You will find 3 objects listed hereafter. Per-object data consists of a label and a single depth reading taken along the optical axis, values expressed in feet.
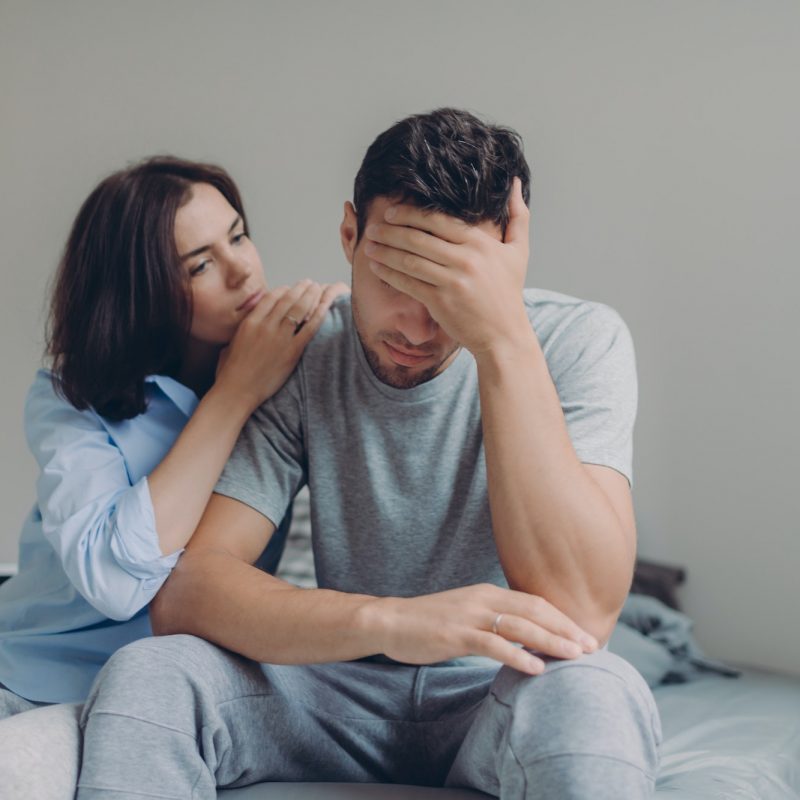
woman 4.93
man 3.59
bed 4.72
